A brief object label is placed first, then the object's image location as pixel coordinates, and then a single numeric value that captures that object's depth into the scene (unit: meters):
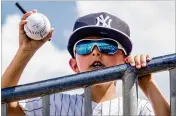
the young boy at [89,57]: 2.61
